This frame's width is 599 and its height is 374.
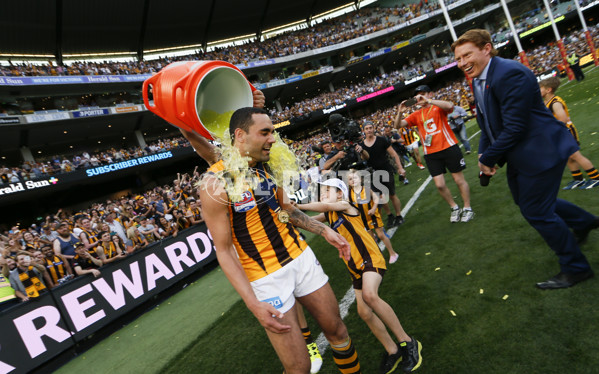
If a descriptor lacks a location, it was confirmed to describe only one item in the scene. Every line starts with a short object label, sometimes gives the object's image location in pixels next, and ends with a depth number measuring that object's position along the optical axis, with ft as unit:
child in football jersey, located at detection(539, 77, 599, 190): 15.02
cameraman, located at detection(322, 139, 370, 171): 14.82
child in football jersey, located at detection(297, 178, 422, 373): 8.59
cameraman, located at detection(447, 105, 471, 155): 32.46
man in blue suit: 7.95
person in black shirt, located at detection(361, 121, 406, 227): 19.39
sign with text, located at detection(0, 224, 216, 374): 15.67
